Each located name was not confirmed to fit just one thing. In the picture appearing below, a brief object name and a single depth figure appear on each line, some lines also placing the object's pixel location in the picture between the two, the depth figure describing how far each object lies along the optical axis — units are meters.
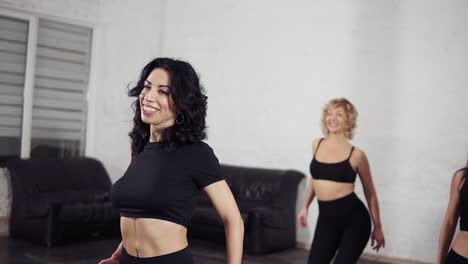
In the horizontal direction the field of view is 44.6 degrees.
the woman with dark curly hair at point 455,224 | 2.34
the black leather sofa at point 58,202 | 5.98
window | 6.78
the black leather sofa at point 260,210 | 6.08
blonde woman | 3.51
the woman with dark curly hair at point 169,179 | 1.95
